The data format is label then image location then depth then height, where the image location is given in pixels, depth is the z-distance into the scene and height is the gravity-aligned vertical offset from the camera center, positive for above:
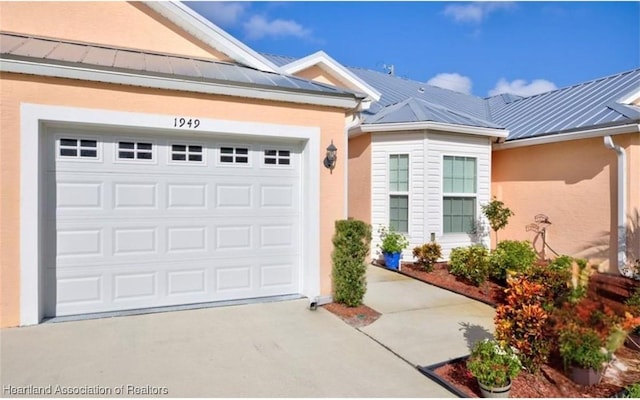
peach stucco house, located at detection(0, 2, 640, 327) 4.84 +0.43
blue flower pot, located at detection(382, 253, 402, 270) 8.98 -1.52
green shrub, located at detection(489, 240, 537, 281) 7.66 -1.27
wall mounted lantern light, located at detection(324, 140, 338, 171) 6.19 +0.63
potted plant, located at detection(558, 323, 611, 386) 3.64 -1.50
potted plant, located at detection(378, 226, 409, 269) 8.98 -1.22
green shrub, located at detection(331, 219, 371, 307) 5.90 -1.02
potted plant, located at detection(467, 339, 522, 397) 3.42 -1.57
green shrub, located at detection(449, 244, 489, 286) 7.55 -1.39
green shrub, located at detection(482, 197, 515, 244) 9.32 -0.43
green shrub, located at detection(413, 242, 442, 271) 8.54 -1.32
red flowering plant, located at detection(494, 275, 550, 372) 3.83 -1.31
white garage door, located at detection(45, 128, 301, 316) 5.21 -0.38
